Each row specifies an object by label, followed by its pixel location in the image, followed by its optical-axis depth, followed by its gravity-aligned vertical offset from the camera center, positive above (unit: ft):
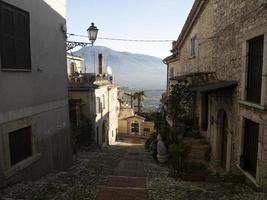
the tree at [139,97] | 157.60 -9.61
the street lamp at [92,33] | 38.45 +6.38
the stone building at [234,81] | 25.14 -0.11
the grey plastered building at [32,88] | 24.48 -0.87
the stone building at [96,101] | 68.33 -5.78
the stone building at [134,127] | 122.31 -20.21
